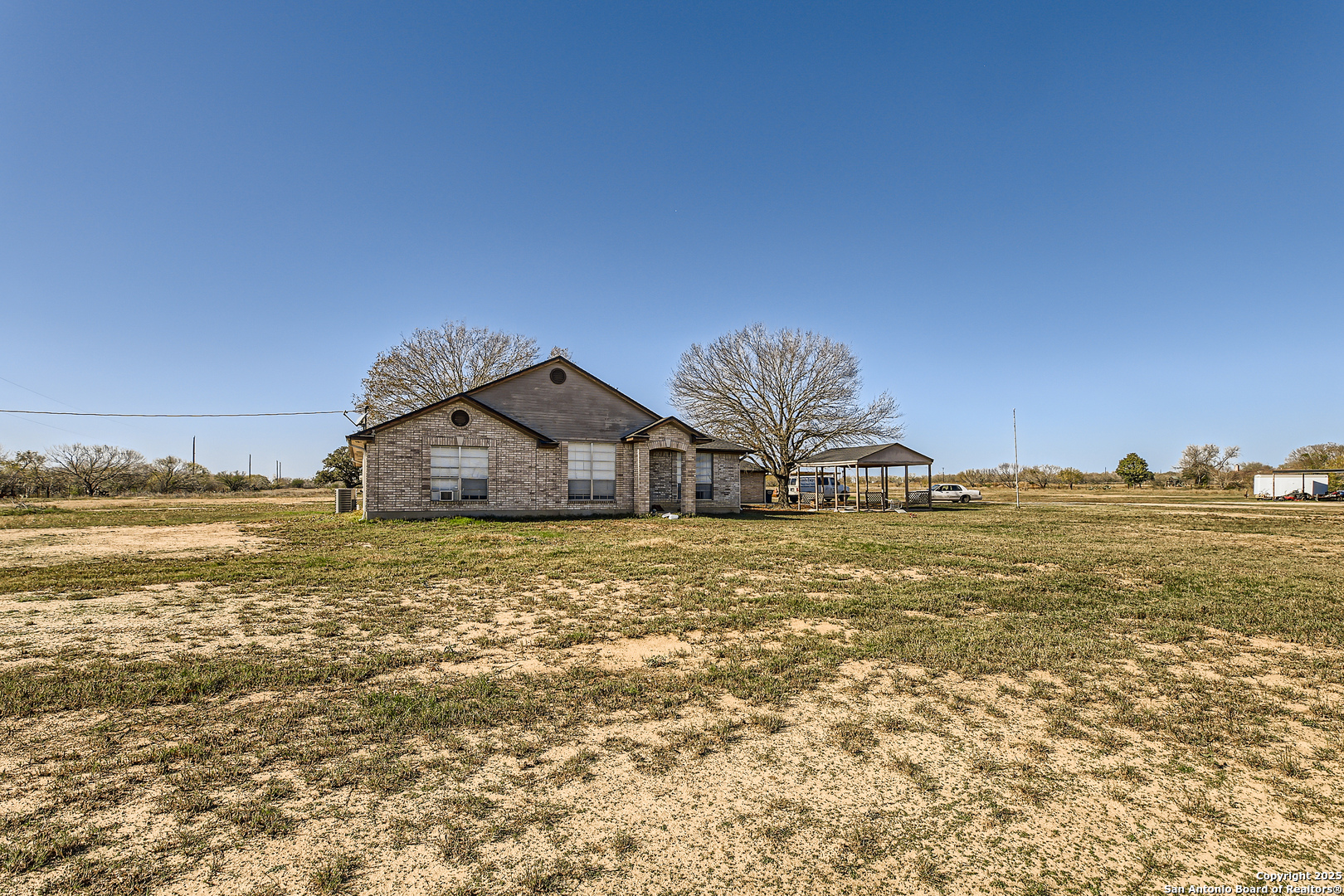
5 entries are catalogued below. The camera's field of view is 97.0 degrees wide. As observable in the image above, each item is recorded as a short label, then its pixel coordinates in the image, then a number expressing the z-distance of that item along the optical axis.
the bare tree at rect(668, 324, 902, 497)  34.56
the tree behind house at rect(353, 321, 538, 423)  33.62
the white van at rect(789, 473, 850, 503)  38.81
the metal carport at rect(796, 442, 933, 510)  28.23
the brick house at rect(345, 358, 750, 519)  18.92
